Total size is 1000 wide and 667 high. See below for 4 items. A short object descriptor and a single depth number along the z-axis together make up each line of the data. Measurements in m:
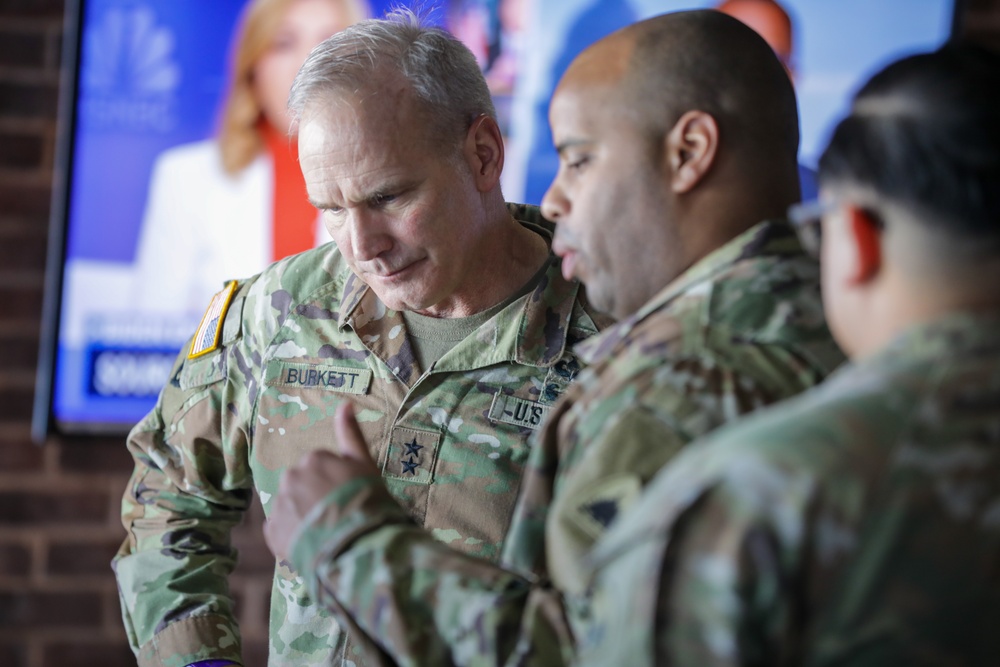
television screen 3.48
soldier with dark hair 1.81
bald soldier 2.26
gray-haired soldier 2.68
